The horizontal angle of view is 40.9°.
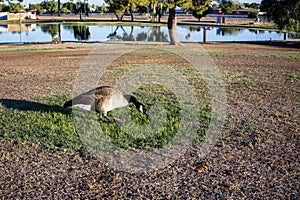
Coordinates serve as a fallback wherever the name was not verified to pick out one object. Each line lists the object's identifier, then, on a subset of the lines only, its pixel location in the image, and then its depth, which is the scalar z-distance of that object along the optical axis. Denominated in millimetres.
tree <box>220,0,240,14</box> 89656
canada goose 7004
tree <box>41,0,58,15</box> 114625
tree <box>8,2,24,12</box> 91062
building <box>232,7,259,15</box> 102050
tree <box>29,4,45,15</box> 112862
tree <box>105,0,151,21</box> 23831
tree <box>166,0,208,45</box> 22875
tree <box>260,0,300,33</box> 24297
